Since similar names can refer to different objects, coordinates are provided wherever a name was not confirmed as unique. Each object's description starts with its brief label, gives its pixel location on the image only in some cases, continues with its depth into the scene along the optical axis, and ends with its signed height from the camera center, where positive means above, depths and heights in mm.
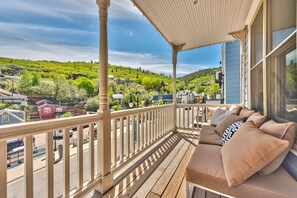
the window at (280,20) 1401 +812
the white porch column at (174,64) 4750 +1031
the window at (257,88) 2508 +167
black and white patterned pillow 1974 -452
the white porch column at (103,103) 1837 -68
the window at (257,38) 2472 +1039
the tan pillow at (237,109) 2971 -242
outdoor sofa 1074 -578
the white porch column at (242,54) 3891 +1096
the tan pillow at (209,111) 4043 -366
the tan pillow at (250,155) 1076 -431
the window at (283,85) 1392 +124
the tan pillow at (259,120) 1709 -263
